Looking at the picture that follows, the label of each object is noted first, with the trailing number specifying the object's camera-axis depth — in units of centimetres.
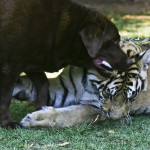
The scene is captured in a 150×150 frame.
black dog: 973
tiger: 964
